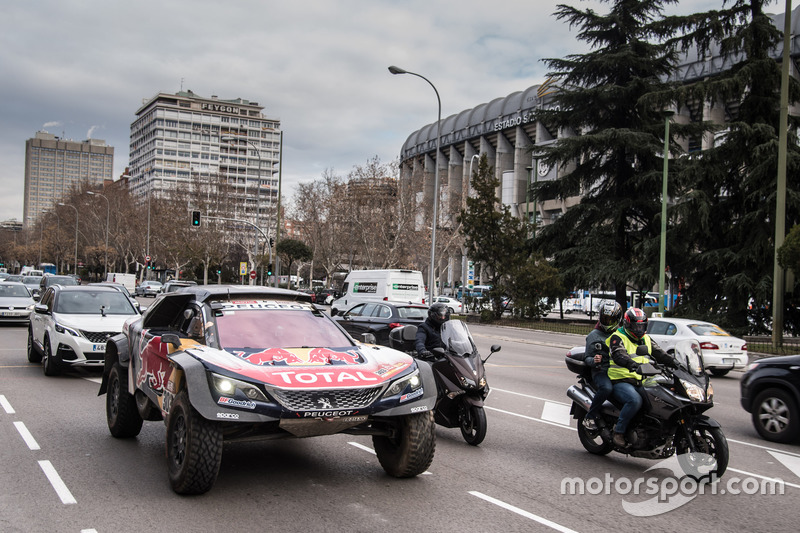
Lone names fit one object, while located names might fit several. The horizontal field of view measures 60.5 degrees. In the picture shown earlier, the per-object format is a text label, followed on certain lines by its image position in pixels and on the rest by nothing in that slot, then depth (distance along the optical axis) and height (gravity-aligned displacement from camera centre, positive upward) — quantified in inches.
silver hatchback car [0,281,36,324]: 874.1 -56.1
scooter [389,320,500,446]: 308.3 -49.7
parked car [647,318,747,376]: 667.4 -62.0
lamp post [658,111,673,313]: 1103.0 +60.2
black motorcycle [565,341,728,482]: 250.4 -53.1
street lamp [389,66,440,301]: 1194.0 +145.0
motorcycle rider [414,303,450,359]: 335.7 -29.5
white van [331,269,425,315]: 1300.4 -33.3
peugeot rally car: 205.5 -37.0
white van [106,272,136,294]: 2188.2 -57.2
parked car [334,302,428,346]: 666.2 -48.5
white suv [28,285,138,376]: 481.7 -46.7
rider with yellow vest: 263.0 -32.1
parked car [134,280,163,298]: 2316.8 -90.3
